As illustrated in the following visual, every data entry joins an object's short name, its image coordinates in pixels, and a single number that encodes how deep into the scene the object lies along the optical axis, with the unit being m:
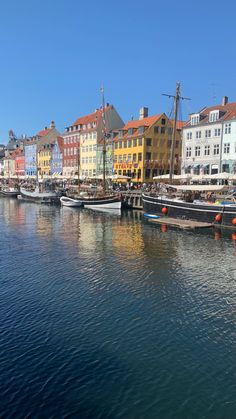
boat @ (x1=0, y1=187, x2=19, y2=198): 98.62
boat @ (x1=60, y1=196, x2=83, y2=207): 67.19
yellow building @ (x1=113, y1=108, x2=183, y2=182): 79.50
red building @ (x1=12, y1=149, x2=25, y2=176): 140.66
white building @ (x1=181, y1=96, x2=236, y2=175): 62.16
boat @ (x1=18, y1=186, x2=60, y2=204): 78.75
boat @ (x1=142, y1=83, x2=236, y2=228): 40.75
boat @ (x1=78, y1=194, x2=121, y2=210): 58.34
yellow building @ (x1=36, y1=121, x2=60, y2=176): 124.25
